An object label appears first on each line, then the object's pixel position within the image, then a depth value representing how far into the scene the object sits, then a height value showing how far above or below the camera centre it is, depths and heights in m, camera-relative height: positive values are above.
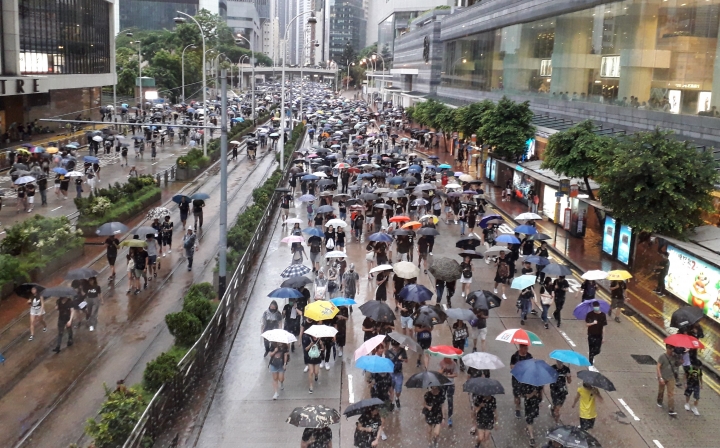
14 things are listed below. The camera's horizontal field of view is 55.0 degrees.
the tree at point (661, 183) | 20.06 -2.19
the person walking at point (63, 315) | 15.68 -5.13
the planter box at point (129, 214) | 26.05 -5.23
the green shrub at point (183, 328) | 14.23 -4.82
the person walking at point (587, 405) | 11.45 -4.89
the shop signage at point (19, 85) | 46.41 -0.06
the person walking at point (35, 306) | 16.11 -5.11
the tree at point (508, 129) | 38.22 -1.44
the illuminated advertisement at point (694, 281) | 17.73 -4.56
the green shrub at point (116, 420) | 10.32 -4.99
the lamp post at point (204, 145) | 46.16 -3.54
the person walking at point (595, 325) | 14.40 -4.50
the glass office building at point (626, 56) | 28.36 +2.65
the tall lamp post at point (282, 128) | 40.87 -2.01
